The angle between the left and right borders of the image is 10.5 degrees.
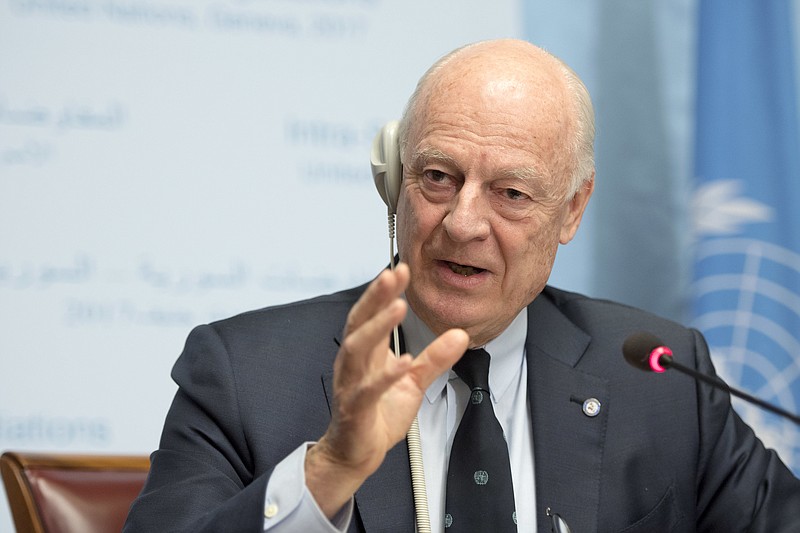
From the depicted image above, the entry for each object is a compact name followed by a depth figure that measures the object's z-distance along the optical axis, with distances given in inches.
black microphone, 127.1
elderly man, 133.2
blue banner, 160.4
